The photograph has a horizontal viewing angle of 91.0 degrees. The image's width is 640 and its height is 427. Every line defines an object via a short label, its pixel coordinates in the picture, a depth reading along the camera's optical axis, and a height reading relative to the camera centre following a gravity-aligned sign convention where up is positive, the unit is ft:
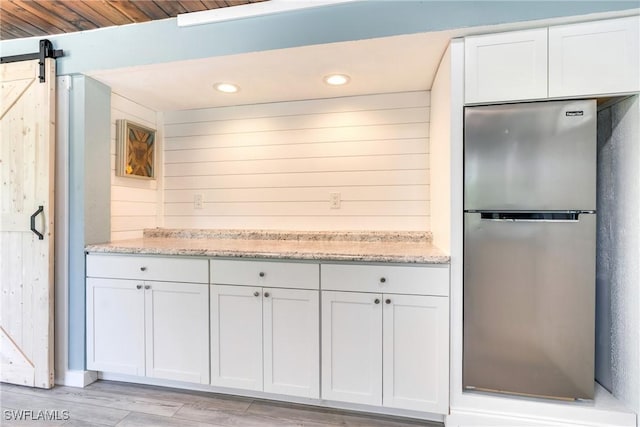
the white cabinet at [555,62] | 4.67 +2.32
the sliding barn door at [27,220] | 6.39 -0.18
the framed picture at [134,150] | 7.53 +1.55
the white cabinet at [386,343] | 5.21 -2.23
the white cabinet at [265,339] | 5.60 -2.34
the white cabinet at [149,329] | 6.05 -2.32
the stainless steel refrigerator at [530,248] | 4.83 -0.56
